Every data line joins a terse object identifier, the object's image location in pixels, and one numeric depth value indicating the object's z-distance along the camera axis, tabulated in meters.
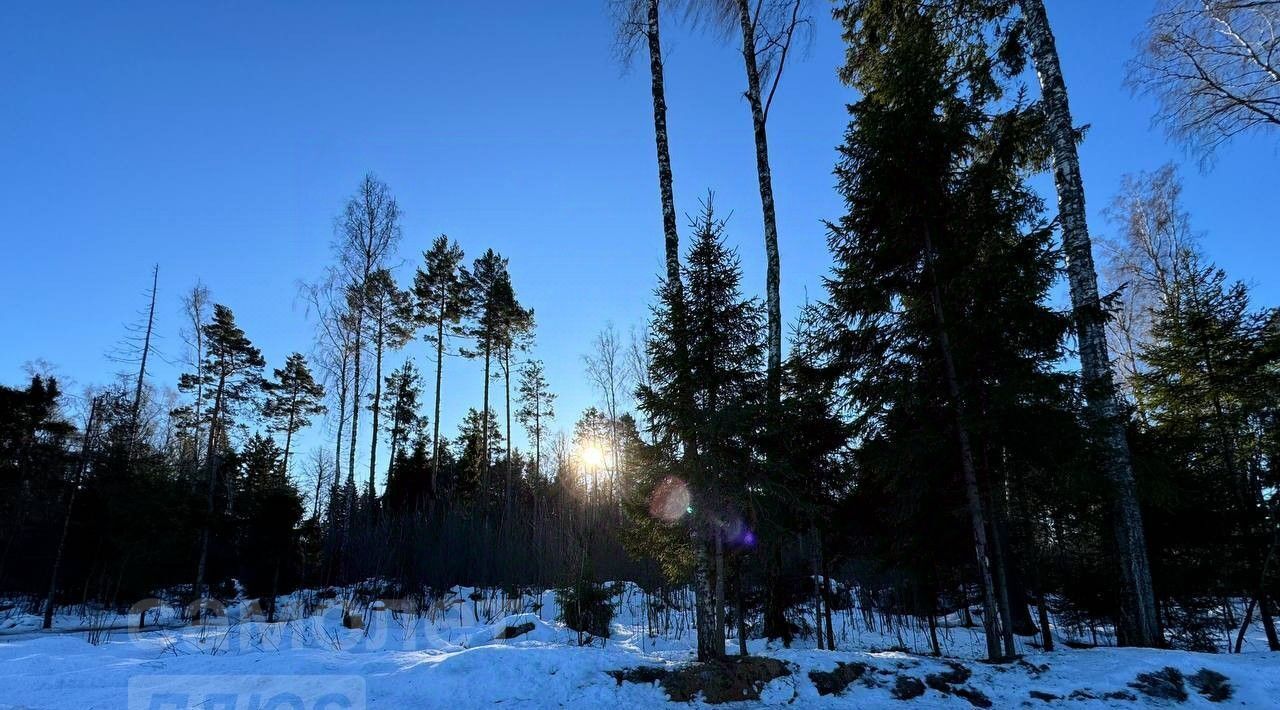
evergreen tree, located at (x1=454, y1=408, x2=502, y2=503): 25.62
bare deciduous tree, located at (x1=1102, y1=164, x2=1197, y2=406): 16.14
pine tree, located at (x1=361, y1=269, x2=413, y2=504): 22.39
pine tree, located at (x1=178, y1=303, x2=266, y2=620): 25.22
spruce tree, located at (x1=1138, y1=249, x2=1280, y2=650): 9.38
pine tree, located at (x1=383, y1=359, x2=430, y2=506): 28.14
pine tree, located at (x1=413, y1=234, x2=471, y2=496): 25.23
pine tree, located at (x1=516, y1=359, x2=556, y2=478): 32.97
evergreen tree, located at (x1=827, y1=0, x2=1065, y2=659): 7.24
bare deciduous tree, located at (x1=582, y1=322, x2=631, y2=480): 30.27
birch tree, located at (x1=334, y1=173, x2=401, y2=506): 22.55
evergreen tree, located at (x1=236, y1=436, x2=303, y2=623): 18.89
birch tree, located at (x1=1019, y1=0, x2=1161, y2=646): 7.45
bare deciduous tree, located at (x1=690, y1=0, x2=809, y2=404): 10.59
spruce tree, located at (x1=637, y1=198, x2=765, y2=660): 7.37
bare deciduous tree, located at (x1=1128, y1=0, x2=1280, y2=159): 10.59
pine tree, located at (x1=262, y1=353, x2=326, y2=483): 30.23
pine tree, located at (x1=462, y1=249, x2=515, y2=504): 26.11
